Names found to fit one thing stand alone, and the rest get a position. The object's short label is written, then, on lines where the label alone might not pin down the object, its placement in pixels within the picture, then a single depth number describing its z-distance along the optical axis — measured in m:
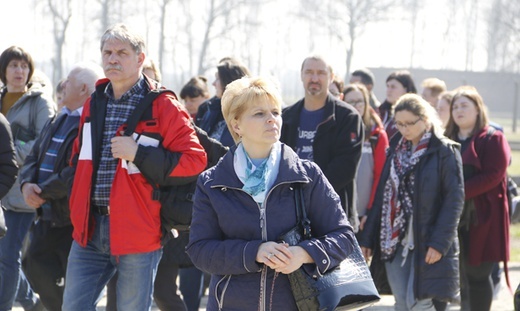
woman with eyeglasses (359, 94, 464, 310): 12.25
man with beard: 13.14
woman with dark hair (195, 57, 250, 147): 13.51
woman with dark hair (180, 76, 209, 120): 16.47
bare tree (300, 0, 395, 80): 130.87
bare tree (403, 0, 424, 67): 144.65
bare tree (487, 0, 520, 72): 139.62
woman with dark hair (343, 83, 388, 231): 15.70
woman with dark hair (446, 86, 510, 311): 14.23
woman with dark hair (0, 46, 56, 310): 13.47
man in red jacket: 9.99
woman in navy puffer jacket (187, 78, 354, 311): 7.38
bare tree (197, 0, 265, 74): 119.75
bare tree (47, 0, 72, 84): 112.25
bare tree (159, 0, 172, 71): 117.62
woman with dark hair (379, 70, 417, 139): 18.69
